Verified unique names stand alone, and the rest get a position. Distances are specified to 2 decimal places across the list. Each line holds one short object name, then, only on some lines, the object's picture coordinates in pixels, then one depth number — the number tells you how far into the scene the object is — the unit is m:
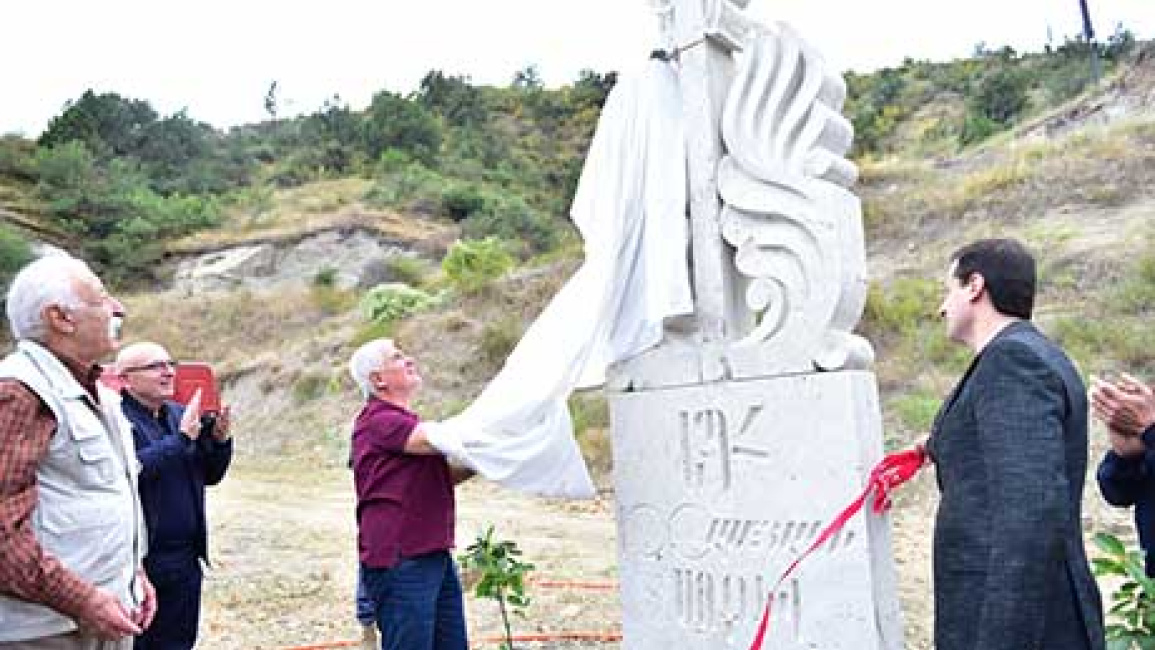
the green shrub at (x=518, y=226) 29.78
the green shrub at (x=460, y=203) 32.69
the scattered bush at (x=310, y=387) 16.08
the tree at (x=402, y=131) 38.78
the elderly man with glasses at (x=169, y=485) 3.23
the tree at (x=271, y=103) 50.21
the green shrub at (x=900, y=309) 11.99
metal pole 27.12
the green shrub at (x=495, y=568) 3.89
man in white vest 2.08
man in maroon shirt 3.14
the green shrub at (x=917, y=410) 9.51
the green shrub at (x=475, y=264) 18.36
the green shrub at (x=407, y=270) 25.66
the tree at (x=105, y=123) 36.31
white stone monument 2.65
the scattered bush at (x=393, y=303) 18.36
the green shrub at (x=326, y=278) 25.45
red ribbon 2.56
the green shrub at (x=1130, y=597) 2.31
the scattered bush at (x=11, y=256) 23.76
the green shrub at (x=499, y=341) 15.12
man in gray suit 1.90
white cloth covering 3.00
